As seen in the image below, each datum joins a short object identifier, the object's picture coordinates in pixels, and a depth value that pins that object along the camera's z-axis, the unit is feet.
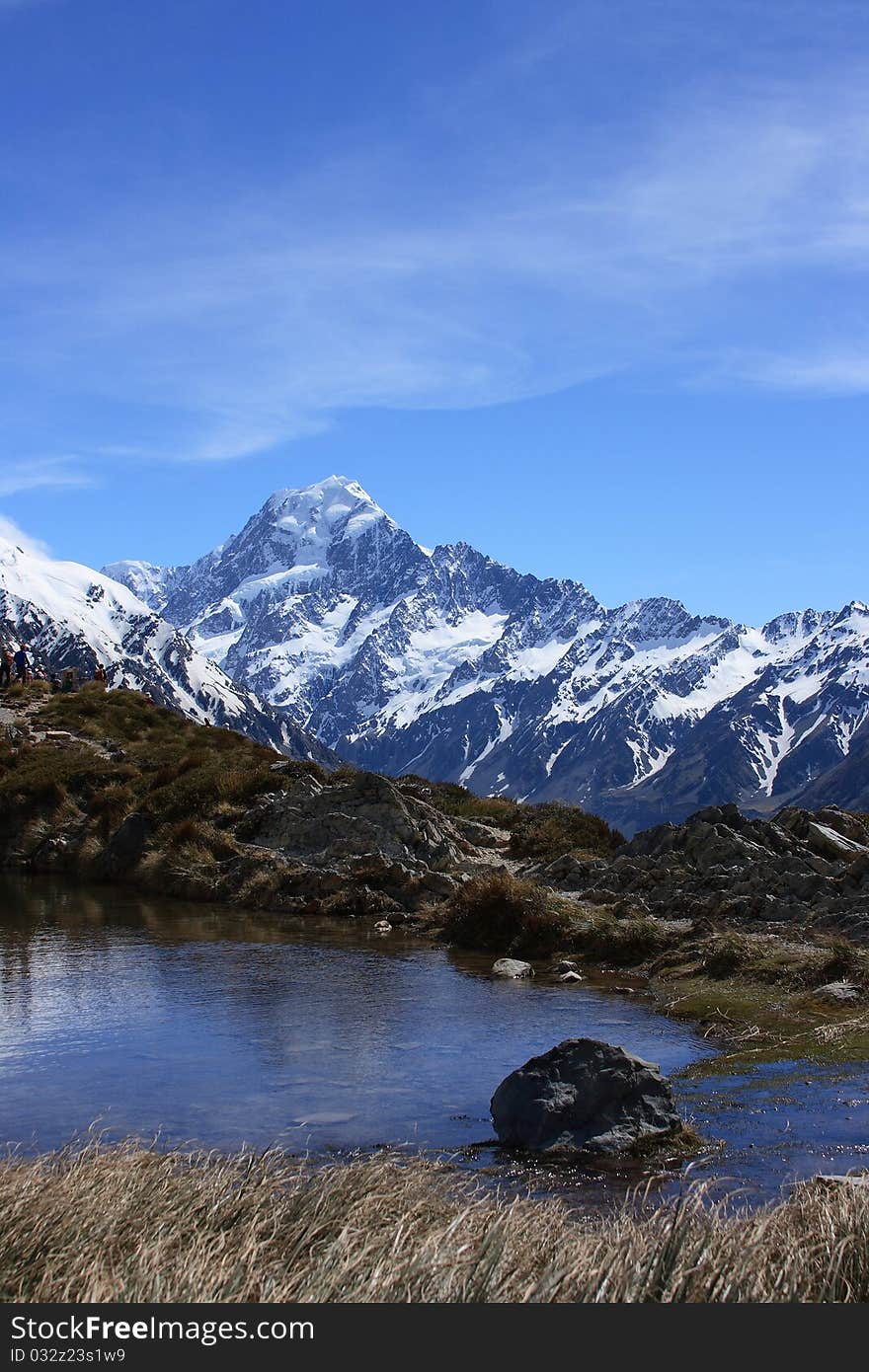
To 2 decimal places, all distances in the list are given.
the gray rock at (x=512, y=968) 83.20
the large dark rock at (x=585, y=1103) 43.78
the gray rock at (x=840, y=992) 66.95
